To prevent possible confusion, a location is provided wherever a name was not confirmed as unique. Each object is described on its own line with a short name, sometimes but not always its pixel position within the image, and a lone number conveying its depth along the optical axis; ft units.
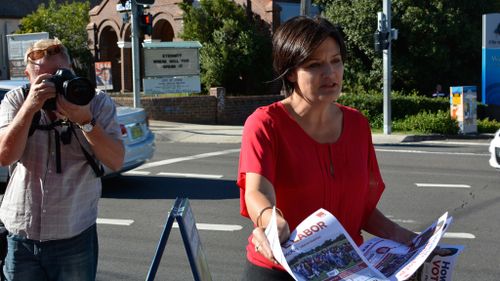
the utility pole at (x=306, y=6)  63.36
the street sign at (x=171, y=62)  76.79
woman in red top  7.93
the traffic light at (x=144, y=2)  59.31
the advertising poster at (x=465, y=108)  66.39
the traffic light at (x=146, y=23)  61.62
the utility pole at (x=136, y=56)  61.57
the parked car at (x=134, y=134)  31.68
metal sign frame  8.52
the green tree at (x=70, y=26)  122.01
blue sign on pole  73.82
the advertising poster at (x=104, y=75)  85.40
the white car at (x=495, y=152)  35.58
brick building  96.53
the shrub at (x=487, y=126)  68.59
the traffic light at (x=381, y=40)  62.69
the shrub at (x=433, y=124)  65.36
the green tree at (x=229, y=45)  90.17
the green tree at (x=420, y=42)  83.05
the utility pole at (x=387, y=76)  63.41
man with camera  9.87
